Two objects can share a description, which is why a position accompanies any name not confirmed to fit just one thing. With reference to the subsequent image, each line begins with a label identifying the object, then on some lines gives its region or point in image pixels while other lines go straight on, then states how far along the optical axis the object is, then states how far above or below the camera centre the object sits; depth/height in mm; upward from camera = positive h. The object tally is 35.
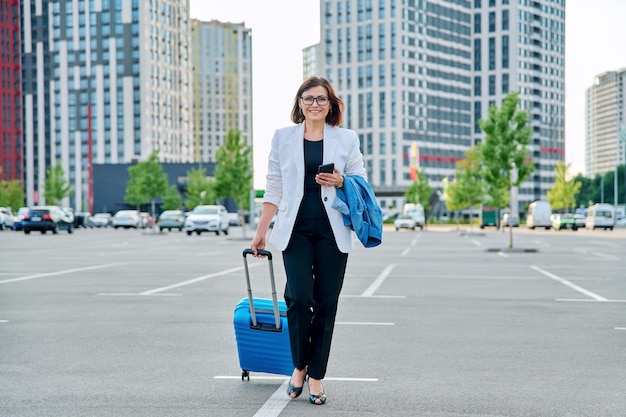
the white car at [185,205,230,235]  49406 -1100
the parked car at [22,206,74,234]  51156 -1041
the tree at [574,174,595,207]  155375 +1285
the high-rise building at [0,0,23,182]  161750 +19681
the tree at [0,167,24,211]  107344 +779
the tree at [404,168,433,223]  89125 +878
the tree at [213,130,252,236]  47906 +1758
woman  5137 -121
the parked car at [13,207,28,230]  62694 -1399
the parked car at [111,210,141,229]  70875 -1468
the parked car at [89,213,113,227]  81462 -1763
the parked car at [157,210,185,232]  58656 -1237
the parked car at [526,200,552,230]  76825 -1288
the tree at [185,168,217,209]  108375 +1432
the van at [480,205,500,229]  80750 -1611
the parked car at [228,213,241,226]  91625 -1821
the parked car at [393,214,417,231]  71375 -1793
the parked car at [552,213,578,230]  72875 -1756
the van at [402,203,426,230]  77156 -1070
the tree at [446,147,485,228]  73500 +887
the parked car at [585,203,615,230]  71562 -1701
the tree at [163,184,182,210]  106381 +191
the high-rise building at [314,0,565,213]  157375 +23901
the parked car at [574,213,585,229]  80162 -1873
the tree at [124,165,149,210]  90881 +1695
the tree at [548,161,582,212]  105625 +1226
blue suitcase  5484 -843
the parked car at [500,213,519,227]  77062 -2109
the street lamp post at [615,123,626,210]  72881 +5538
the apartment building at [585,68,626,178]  192225 +23985
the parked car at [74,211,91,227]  74438 -1519
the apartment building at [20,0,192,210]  151375 +20685
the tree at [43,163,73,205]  100312 +1712
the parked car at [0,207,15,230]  65769 -1349
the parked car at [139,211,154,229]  76938 -1579
